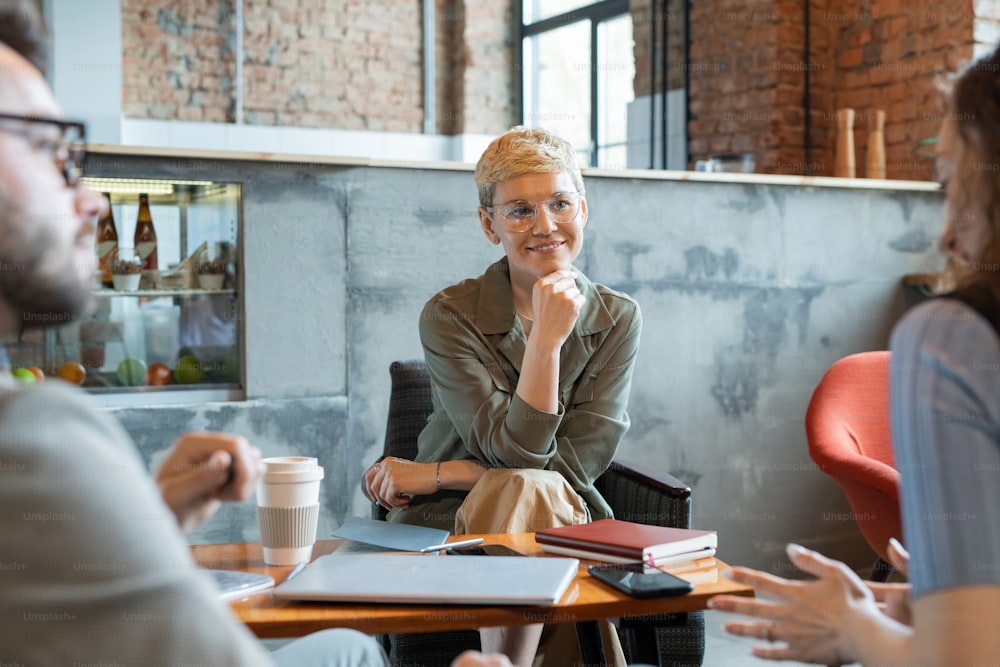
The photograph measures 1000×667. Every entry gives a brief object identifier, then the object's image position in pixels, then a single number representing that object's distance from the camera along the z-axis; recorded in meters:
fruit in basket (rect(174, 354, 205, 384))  2.84
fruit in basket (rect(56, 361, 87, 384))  2.74
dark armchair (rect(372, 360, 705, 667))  2.02
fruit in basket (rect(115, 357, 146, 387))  2.79
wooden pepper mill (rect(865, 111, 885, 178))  4.05
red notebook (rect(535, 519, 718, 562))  1.42
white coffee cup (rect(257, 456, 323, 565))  1.43
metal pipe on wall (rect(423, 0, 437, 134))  7.77
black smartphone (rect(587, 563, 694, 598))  1.27
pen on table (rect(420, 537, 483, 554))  1.46
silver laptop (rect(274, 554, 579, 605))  1.22
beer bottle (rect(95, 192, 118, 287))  2.77
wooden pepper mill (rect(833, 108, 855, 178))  4.00
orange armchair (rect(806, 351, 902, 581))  2.53
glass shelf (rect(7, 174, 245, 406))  2.75
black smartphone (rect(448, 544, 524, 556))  1.47
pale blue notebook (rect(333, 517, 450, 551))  1.49
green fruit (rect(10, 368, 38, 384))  2.66
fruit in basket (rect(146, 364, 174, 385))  2.81
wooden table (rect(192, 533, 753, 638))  1.20
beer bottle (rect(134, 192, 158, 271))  2.79
